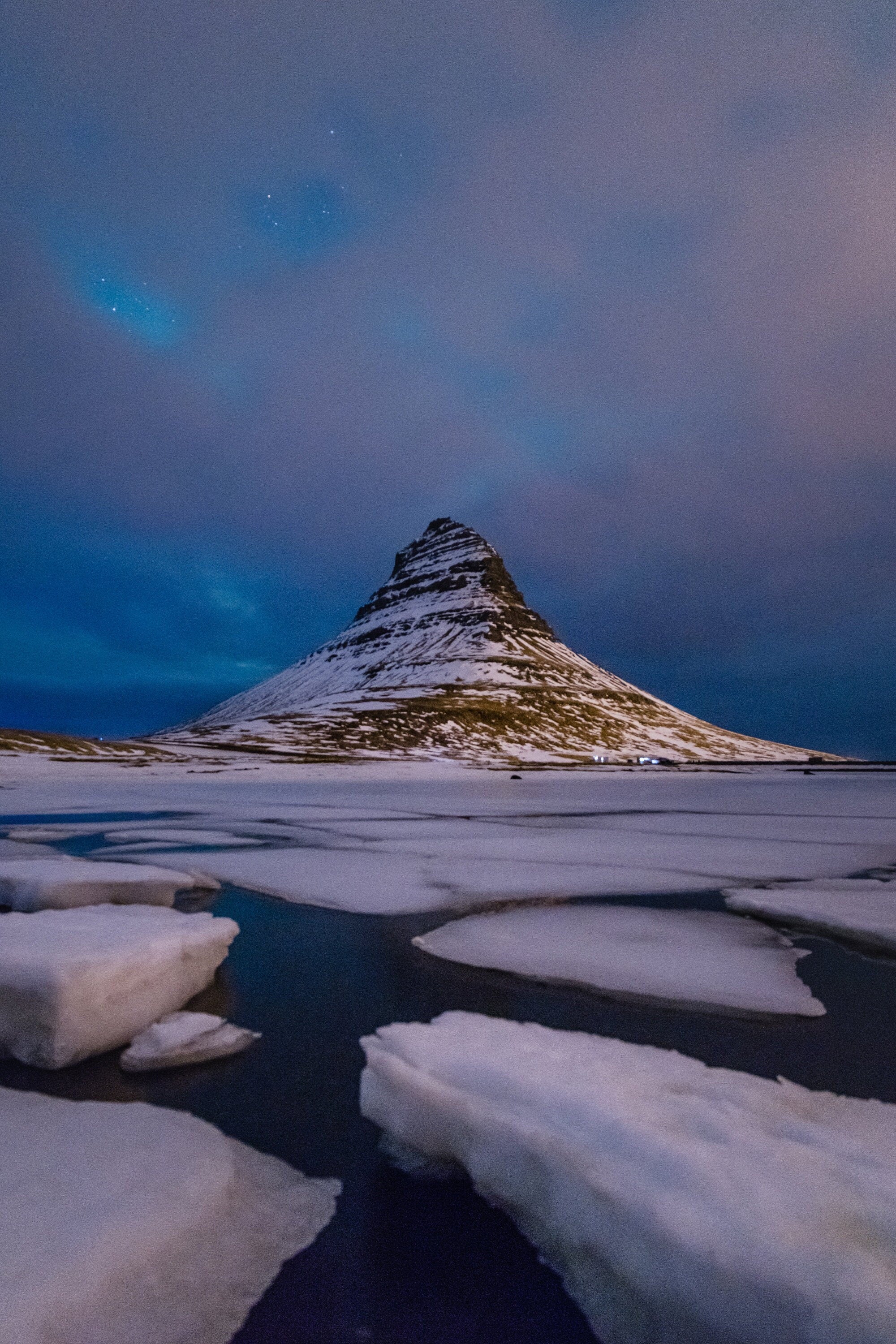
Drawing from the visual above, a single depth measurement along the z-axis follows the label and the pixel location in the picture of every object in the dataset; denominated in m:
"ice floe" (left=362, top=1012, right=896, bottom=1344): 1.35
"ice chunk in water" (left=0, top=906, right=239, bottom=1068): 2.68
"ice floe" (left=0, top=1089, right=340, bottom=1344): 1.43
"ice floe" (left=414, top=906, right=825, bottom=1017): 3.27
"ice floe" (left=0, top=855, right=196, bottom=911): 4.71
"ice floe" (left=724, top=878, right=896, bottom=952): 4.12
